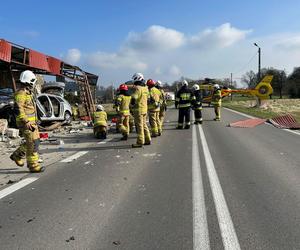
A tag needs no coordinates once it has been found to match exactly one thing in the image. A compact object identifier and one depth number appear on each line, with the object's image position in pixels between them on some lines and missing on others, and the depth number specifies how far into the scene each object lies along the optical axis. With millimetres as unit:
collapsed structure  10245
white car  11806
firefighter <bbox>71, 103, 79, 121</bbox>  15084
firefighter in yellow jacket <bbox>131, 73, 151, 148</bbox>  7207
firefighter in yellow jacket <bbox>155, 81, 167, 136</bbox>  9567
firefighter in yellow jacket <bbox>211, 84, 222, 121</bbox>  13169
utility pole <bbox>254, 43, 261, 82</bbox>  29577
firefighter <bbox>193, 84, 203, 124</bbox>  11595
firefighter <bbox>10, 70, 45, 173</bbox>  4905
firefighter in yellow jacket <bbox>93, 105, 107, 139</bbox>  8771
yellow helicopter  26466
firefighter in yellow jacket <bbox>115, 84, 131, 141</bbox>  8328
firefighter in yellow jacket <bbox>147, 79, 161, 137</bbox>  8612
